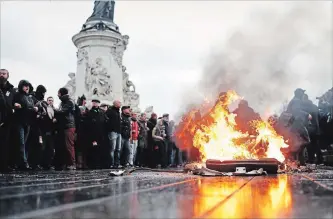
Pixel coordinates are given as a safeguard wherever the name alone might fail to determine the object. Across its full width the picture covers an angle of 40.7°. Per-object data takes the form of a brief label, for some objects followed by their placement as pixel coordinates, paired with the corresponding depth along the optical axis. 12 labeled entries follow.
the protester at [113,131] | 10.73
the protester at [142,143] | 14.12
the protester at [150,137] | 14.14
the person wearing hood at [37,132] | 8.75
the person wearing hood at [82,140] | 10.80
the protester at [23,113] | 7.62
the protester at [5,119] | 7.24
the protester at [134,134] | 12.83
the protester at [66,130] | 9.36
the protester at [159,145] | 13.58
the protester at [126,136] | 11.73
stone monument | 24.69
